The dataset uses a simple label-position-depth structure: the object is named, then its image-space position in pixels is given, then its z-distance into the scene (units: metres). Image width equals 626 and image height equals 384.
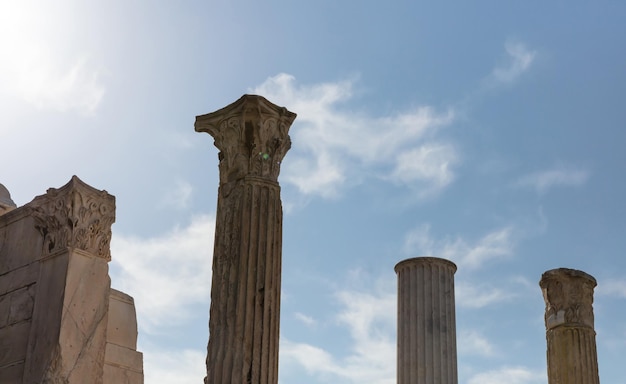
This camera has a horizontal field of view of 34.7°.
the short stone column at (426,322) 17.28
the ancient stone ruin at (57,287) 10.02
